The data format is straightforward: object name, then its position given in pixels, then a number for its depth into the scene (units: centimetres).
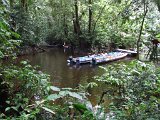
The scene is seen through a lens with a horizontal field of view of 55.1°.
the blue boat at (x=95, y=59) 1021
